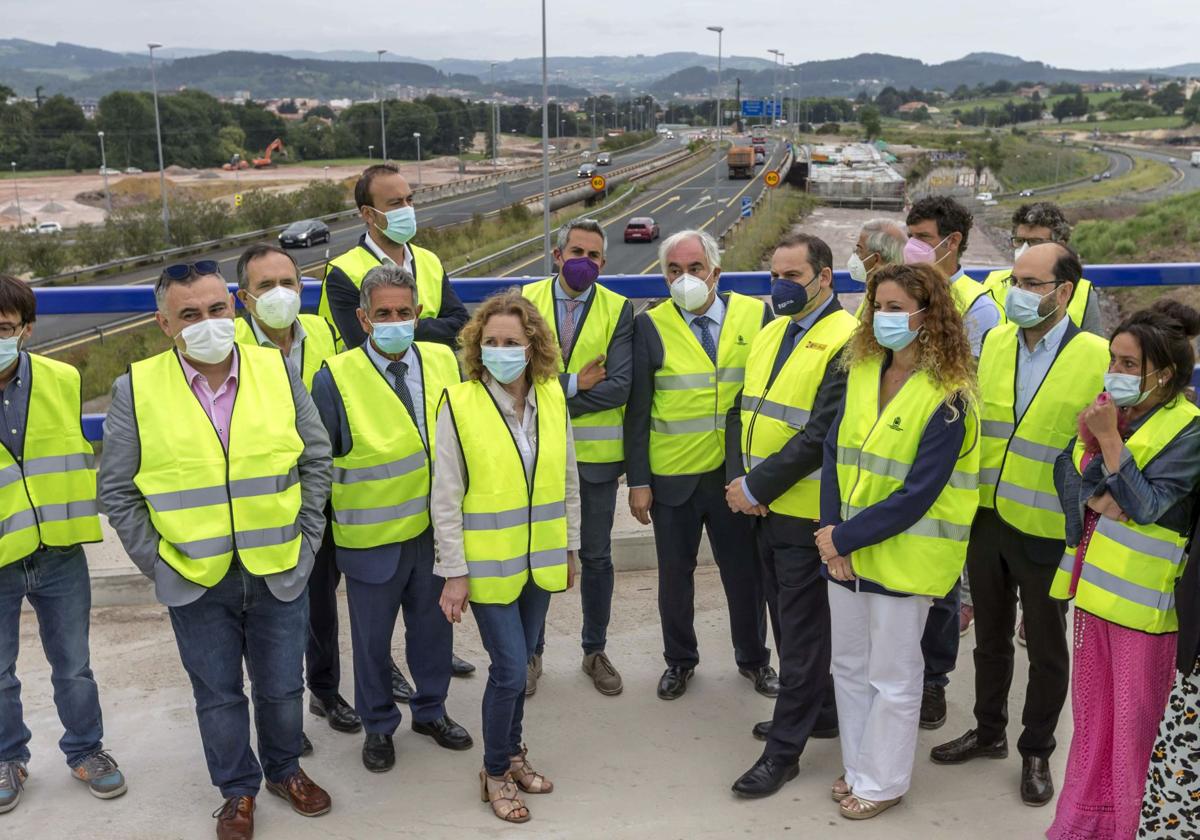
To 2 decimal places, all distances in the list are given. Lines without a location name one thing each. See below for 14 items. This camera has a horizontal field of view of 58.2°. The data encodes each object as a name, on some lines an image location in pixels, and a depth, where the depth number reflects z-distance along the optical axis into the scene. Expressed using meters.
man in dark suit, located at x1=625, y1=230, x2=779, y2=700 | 4.41
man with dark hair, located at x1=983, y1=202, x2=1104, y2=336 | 4.76
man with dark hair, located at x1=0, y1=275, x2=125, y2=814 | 3.68
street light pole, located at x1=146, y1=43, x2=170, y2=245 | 39.10
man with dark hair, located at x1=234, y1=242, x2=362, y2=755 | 4.10
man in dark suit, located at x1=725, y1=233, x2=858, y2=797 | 3.88
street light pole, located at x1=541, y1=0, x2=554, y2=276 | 25.05
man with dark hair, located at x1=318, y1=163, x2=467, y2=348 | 4.48
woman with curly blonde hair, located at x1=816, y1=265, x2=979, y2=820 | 3.48
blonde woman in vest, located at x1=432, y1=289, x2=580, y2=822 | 3.69
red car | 44.34
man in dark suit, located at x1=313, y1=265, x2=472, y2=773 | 3.87
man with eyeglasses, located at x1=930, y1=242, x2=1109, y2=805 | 3.69
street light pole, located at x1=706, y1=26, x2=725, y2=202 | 50.23
